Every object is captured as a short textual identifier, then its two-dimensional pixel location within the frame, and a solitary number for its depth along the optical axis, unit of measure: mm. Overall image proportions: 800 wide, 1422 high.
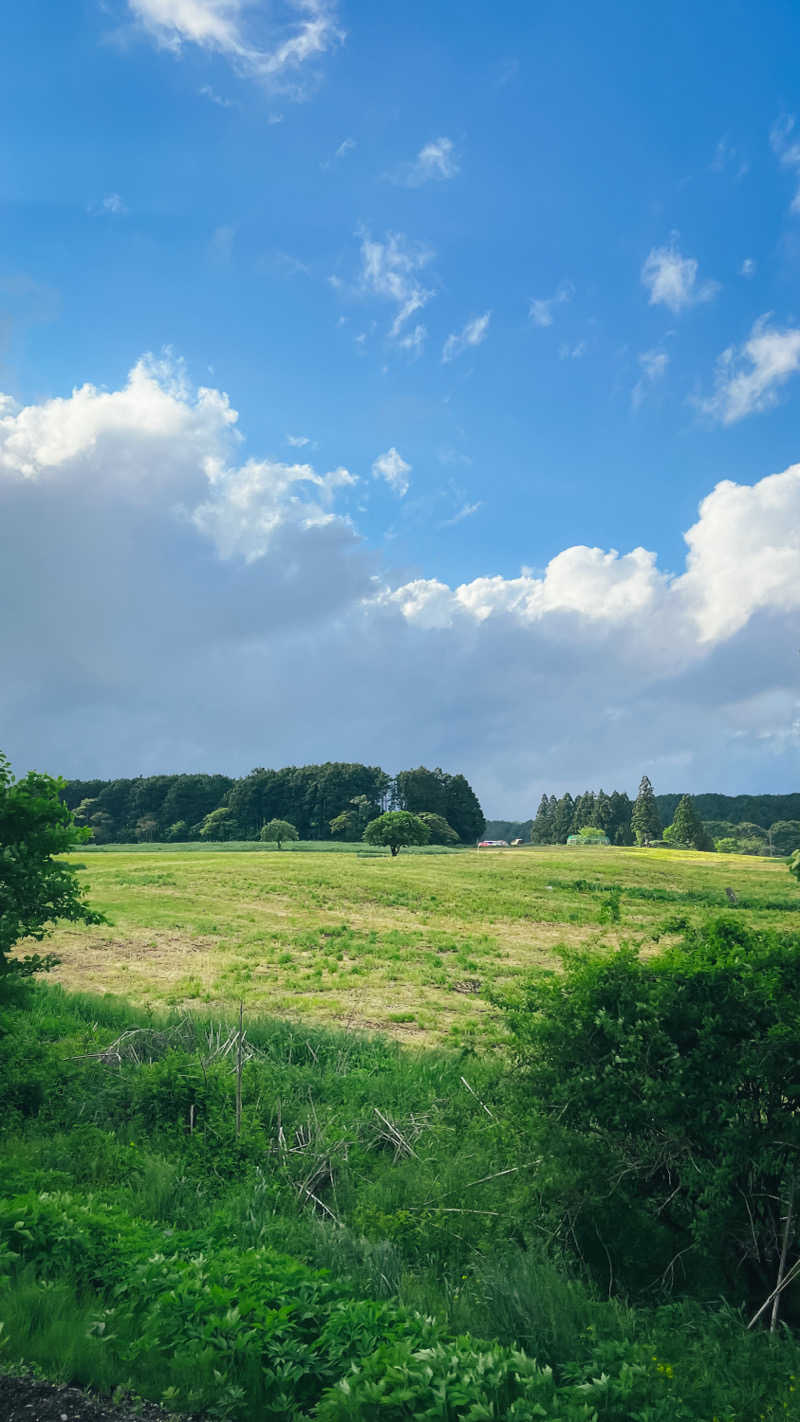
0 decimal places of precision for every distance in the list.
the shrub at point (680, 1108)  5691
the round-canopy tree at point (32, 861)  9094
